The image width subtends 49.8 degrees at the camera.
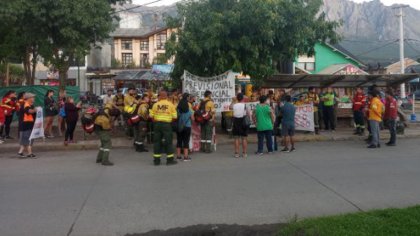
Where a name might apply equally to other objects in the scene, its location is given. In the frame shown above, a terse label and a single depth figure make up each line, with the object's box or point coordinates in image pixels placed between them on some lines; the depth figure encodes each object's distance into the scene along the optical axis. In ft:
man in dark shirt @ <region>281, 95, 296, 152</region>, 41.45
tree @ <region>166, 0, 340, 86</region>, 46.62
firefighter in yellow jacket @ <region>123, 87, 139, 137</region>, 44.50
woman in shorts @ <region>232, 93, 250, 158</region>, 38.81
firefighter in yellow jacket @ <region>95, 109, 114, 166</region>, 35.86
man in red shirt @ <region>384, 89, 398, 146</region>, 43.98
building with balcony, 226.99
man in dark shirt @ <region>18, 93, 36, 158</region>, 39.19
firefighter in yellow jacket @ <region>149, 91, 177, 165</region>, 35.06
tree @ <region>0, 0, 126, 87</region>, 56.13
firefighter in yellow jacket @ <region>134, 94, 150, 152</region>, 42.50
